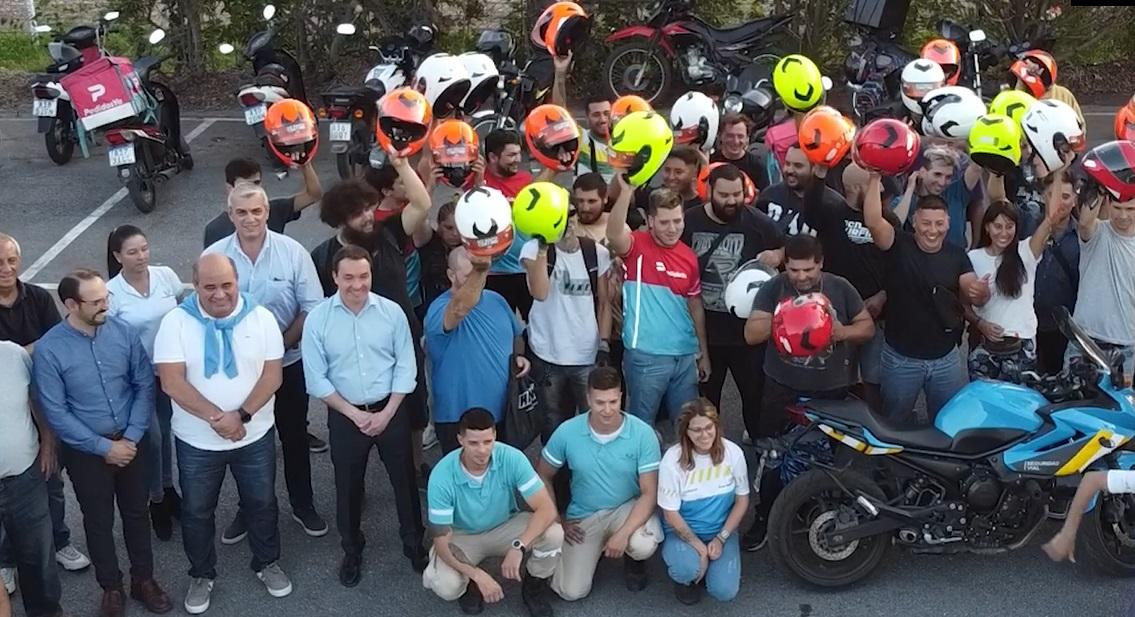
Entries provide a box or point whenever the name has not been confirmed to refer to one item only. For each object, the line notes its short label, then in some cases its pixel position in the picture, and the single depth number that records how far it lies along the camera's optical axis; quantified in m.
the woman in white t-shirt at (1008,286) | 5.73
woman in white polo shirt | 5.46
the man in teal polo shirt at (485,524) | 5.12
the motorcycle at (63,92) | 10.07
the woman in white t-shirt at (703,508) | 5.24
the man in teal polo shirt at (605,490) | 5.30
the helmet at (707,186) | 6.23
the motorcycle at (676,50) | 11.83
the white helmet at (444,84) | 6.88
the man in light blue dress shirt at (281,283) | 5.59
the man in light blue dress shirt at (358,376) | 5.25
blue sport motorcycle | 5.14
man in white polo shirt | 5.05
